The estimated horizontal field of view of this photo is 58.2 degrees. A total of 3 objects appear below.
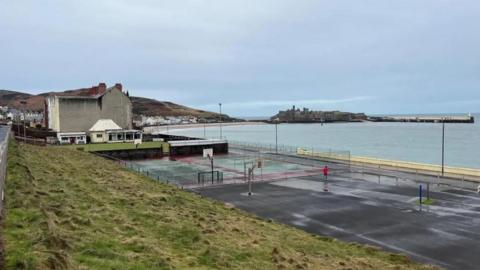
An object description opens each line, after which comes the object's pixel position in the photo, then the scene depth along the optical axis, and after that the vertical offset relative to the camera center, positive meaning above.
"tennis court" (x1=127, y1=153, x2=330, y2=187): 39.80 -6.00
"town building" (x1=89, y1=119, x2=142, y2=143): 78.25 -3.35
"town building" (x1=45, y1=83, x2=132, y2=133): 82.69 +1.09
